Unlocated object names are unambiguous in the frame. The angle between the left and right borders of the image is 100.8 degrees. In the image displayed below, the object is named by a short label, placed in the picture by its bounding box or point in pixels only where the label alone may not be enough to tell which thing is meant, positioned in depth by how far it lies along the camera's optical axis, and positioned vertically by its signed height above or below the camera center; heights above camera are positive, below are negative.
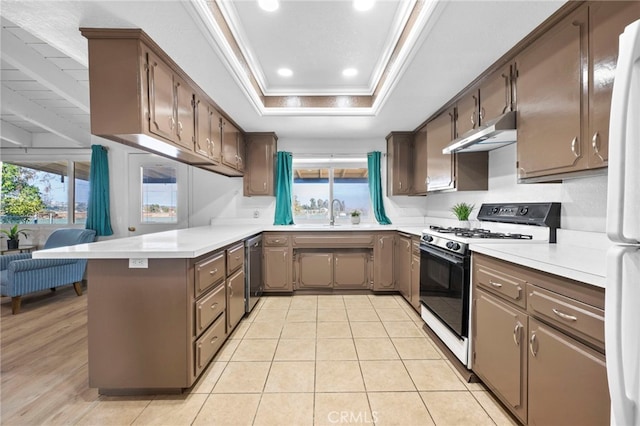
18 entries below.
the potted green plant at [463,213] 2.74 -0.04
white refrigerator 0.63 -0.06
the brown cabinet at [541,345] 1.01 -0.64
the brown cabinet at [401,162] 3.91 +0.70
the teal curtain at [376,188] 4.09 +0.33
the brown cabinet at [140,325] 1.65 -0.73
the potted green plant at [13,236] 4.07 -0.42
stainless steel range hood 1.85 +0.58
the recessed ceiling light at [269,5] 1.78 +1.40
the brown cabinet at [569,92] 1.26 +0.65
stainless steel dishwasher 2.89 -0.73
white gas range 1.88 -0.37
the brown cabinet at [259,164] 3.91 +0.67
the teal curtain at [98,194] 4.02 +0.23
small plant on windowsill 4.11 -0.12
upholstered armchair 2.96 -0.75
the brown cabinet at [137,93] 1.67 +0.80
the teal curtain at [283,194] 4.07 +0.24
